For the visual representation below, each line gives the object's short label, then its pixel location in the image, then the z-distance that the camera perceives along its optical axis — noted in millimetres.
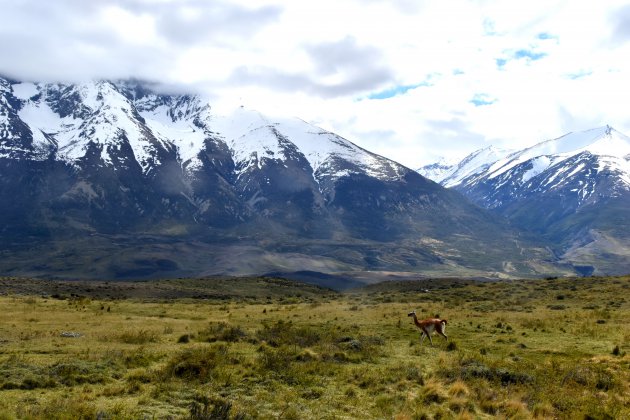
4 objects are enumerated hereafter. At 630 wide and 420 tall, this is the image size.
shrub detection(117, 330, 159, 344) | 29327
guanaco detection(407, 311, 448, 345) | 30422
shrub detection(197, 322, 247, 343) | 30656
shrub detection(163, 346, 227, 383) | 21141
